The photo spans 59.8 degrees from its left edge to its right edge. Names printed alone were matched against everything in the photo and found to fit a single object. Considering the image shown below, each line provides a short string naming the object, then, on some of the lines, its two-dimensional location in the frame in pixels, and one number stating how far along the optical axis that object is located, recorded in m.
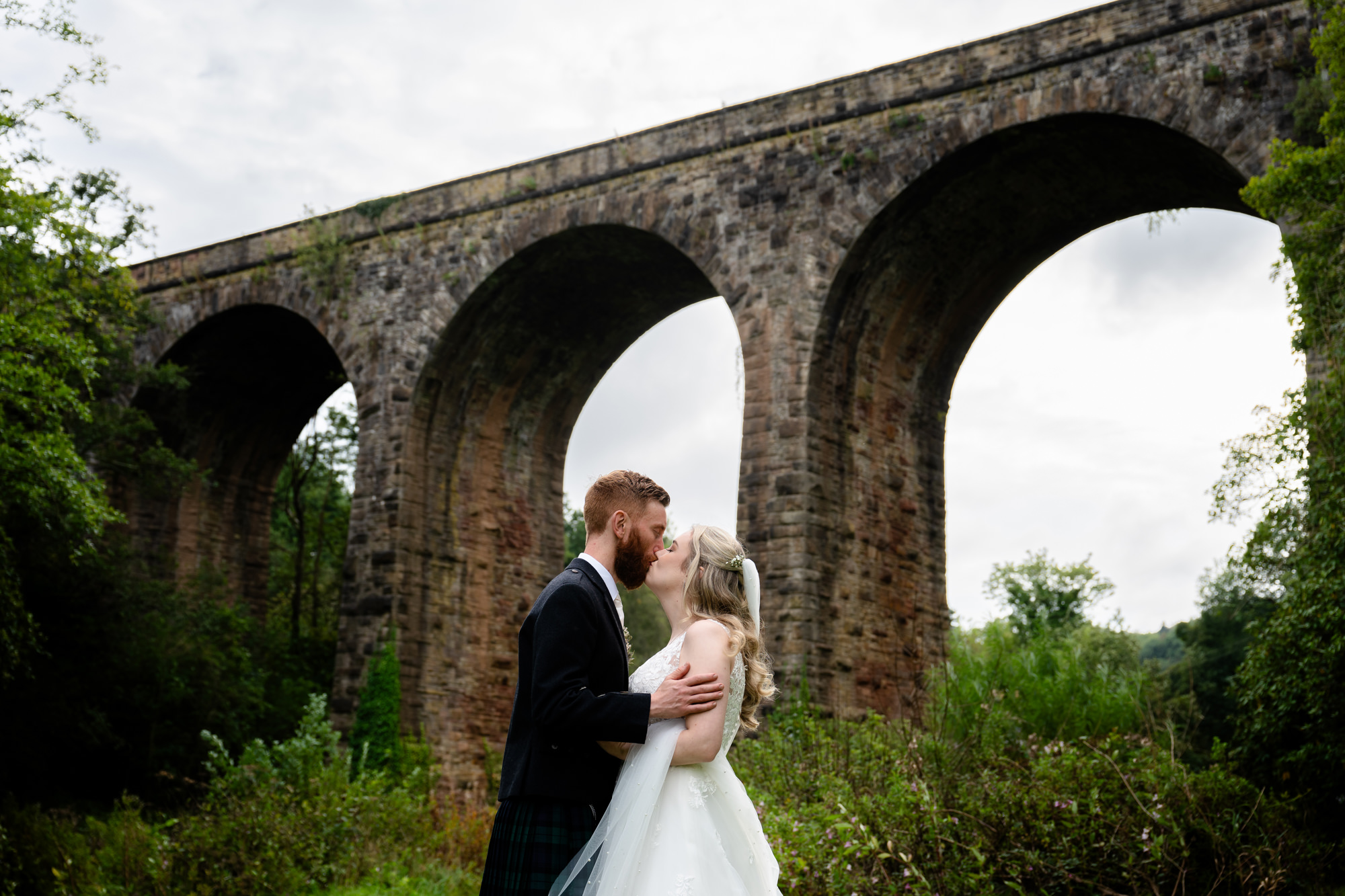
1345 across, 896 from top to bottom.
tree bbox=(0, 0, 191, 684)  11.45
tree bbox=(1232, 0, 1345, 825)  7.48
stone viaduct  11.62
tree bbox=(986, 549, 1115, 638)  36.94
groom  3.27
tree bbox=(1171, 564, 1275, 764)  20.08
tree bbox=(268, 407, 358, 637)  24.61
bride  3.30
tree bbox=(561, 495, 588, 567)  37.38
